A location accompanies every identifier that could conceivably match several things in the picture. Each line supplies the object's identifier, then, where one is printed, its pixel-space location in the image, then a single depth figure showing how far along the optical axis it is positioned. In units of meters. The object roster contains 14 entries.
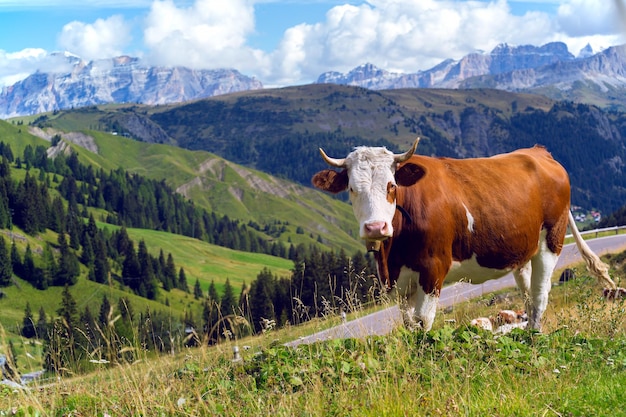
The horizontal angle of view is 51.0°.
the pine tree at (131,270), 188.62
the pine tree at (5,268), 171.50
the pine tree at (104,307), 113.41
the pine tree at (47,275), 177.62
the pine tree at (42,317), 123.16
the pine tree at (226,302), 112.31
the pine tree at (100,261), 187.07
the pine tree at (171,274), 198.00
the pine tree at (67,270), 178.50
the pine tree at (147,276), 185.50
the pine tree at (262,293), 91.31
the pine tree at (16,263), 179.00
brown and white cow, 10.23
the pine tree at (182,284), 198.00
